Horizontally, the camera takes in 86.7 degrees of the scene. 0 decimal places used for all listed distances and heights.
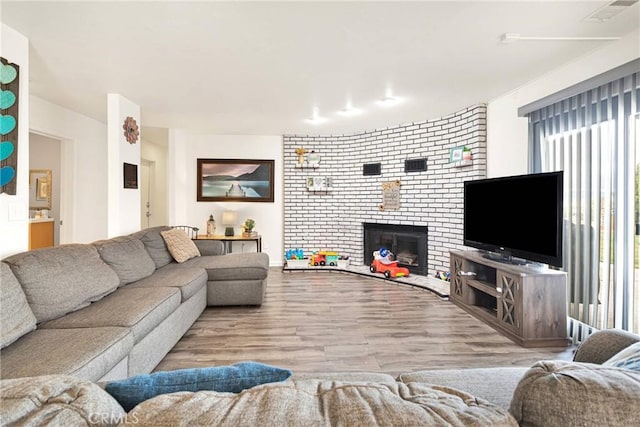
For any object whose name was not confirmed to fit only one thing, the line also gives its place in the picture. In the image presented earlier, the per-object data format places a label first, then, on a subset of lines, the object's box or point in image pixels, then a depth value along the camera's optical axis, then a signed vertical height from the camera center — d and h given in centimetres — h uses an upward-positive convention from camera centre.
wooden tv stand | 280 -79
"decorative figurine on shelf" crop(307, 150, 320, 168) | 629 +98
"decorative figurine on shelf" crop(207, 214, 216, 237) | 602 -28
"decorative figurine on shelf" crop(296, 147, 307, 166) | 626 +107
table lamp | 599 -14
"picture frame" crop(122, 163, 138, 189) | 418 +45
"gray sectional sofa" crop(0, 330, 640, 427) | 55 -34
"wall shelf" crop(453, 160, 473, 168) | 440 +65
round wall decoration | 416 +103
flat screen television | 279 -4
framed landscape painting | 629 +58
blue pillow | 76 -40
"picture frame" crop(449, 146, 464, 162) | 452 +80
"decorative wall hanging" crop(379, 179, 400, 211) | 562 +27
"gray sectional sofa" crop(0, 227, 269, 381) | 164 -65
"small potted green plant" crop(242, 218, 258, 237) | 600 -30
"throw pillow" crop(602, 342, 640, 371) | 85 -40
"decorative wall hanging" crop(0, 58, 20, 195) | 241 +62
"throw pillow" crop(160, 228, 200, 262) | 402 -42
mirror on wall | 565 +37
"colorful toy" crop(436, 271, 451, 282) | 472 -90
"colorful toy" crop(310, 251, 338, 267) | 596 -83
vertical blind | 253 +13
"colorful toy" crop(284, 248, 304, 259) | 618 -78
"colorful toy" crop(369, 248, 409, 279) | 521 -85
